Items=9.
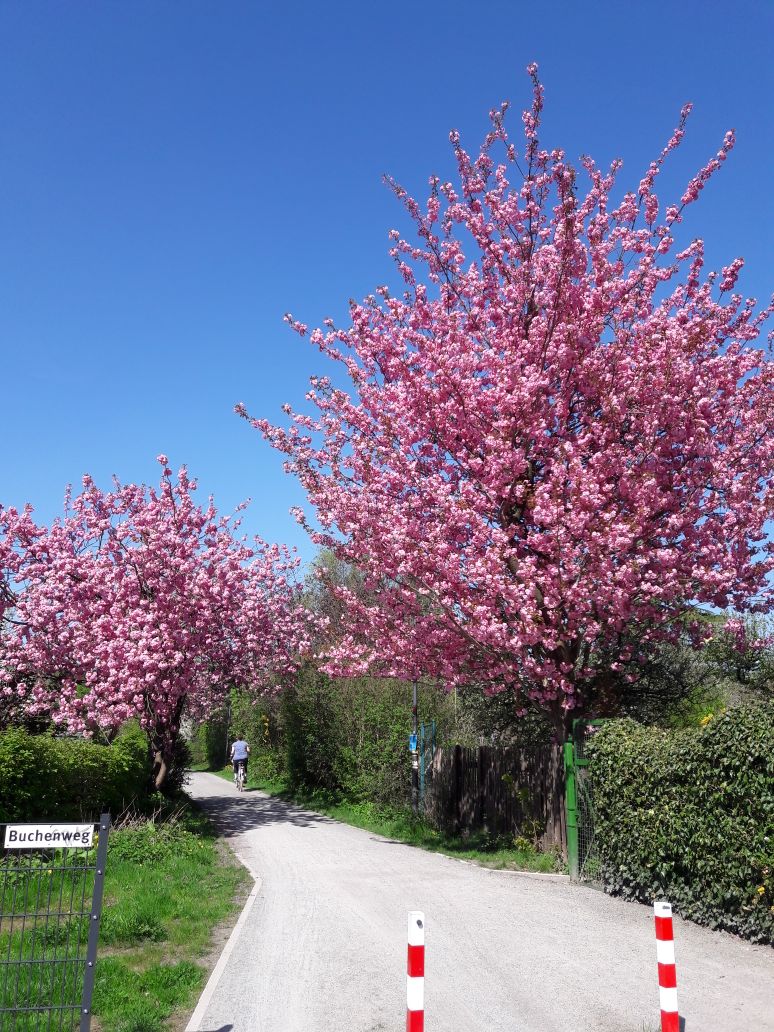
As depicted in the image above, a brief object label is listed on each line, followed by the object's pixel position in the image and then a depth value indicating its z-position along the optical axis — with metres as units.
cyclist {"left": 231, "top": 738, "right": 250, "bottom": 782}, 25.25
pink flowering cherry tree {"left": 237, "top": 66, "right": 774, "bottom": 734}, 10.78
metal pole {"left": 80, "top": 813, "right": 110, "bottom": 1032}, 4.78
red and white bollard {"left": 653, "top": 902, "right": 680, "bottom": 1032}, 4.46
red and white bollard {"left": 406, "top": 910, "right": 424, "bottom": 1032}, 4.22
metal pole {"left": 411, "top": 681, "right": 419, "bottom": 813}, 16.95
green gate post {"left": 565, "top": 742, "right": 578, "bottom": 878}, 10.66
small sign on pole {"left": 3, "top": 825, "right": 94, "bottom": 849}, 4.77
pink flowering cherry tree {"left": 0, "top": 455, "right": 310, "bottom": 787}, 15.77
